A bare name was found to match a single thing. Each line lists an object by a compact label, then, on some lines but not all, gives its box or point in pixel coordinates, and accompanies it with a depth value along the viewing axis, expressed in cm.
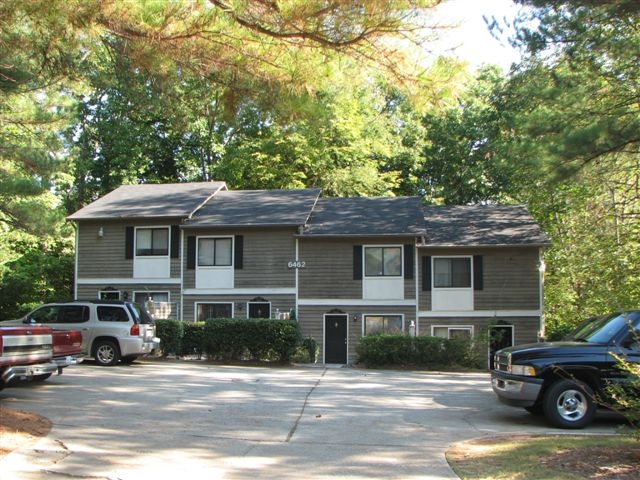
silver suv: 1869
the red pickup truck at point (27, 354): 1066
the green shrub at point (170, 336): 2284
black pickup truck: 988
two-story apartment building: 2647
